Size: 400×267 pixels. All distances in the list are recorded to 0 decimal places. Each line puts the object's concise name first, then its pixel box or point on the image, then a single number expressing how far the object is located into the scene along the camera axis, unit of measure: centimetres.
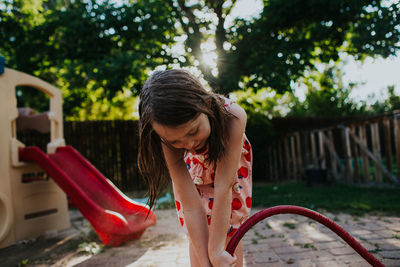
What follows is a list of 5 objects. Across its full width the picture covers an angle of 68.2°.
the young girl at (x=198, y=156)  134
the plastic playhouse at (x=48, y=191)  361
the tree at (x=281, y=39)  608
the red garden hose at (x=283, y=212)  137
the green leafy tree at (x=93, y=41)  648
